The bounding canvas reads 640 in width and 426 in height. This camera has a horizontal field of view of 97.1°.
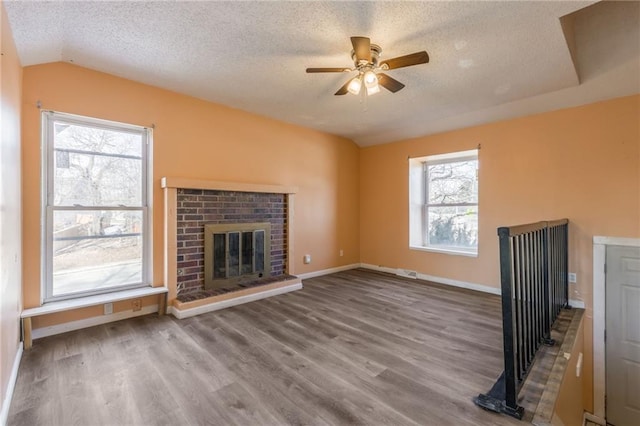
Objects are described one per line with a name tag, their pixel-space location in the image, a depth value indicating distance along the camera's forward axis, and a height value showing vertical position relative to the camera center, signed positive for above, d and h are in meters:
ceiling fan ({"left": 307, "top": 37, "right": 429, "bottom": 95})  2.09 +1.16
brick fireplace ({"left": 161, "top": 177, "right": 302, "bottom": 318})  3.25 -0.25
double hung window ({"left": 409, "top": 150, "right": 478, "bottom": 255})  4.40 +0.12
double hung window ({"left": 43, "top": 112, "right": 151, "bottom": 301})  2.72 +0.04
